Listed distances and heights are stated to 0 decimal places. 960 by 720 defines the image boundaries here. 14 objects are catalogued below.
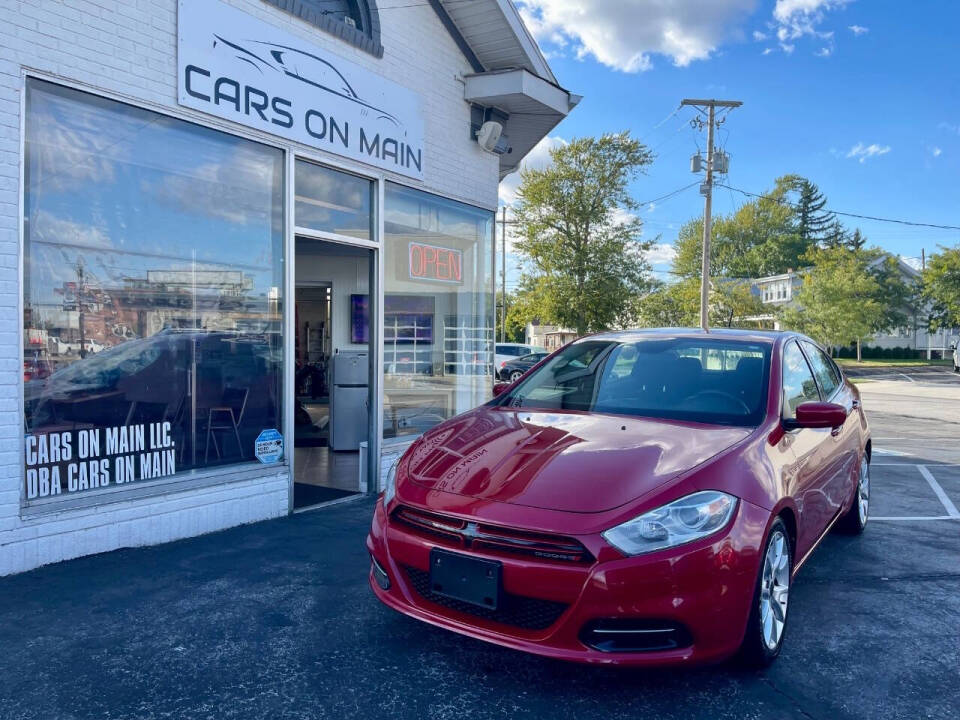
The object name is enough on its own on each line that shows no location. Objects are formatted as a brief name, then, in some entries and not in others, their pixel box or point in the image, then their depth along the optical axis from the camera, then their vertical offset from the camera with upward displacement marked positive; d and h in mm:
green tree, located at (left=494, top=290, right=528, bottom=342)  30603 +1492
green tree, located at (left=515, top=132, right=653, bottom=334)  26719 +4266
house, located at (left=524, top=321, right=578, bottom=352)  53294 +737
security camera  7496 +2206
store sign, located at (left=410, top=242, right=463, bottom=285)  7320 +855
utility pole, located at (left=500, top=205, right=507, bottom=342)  30409 +4292
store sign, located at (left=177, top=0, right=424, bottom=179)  4980 +2001
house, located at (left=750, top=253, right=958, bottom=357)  49812 +1118
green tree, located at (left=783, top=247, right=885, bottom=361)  36875 +2001
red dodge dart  2633 -693
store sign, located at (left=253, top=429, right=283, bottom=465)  5547 -813
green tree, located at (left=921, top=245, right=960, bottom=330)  42406 +3905
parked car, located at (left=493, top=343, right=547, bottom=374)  23547 -245
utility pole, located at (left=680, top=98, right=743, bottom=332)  24016 +5542
